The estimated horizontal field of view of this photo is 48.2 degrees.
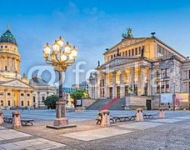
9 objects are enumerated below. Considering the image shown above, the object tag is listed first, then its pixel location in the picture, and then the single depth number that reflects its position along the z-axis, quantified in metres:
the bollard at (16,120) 14.56
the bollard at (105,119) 15.34
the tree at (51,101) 69.46
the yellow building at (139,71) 54.06
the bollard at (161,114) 22.70
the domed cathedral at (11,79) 103.99
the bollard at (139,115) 19.12
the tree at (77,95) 67.31
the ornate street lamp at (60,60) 14.51
